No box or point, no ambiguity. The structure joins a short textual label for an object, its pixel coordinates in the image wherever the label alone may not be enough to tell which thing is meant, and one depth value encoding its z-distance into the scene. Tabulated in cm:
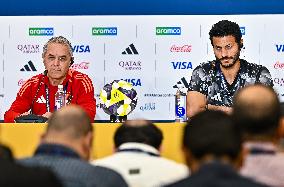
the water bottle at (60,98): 839
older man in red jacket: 890
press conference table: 580
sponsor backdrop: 1210
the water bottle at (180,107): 780
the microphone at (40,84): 906
